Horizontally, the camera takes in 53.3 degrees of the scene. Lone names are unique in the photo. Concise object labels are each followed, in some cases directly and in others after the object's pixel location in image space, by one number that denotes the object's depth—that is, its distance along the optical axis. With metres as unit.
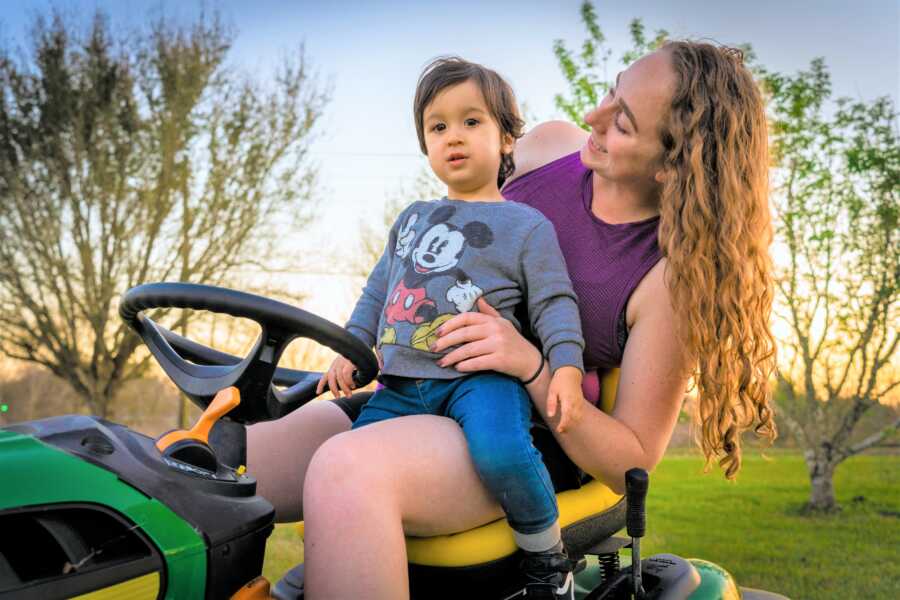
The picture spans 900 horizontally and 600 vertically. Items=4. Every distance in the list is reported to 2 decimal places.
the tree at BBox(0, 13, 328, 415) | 13.09
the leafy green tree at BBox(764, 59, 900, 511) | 7.89
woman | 1.89
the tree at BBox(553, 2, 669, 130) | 8.41
